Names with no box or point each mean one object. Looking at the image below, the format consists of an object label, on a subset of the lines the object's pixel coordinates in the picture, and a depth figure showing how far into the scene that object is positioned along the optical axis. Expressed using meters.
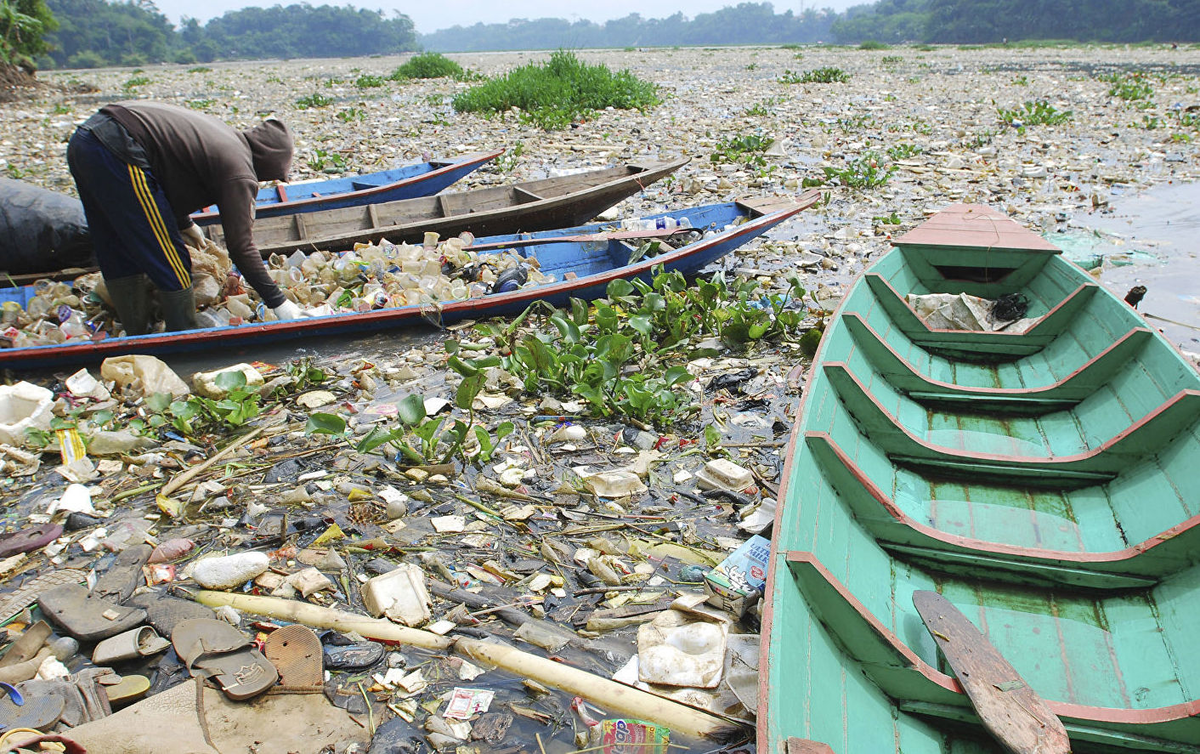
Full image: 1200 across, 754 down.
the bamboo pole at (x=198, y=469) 3.43
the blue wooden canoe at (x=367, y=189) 7.18
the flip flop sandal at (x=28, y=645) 2.40
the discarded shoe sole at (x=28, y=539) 3.02
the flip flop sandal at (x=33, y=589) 2.64
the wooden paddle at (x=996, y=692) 1.75
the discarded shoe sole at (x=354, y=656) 2.41
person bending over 4.21
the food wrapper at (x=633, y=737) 2.11
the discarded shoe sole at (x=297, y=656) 2.32
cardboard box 2.64
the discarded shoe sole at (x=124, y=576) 2.73
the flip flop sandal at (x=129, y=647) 2.39
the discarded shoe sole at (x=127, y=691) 2.25
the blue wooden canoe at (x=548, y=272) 4.59
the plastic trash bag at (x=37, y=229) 5.47
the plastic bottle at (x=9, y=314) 5.05
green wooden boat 1.89
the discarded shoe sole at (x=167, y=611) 2.55
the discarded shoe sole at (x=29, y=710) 2.08
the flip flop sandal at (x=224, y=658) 2.26
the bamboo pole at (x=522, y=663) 2.16
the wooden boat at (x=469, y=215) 6.31
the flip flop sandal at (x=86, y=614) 2.49
